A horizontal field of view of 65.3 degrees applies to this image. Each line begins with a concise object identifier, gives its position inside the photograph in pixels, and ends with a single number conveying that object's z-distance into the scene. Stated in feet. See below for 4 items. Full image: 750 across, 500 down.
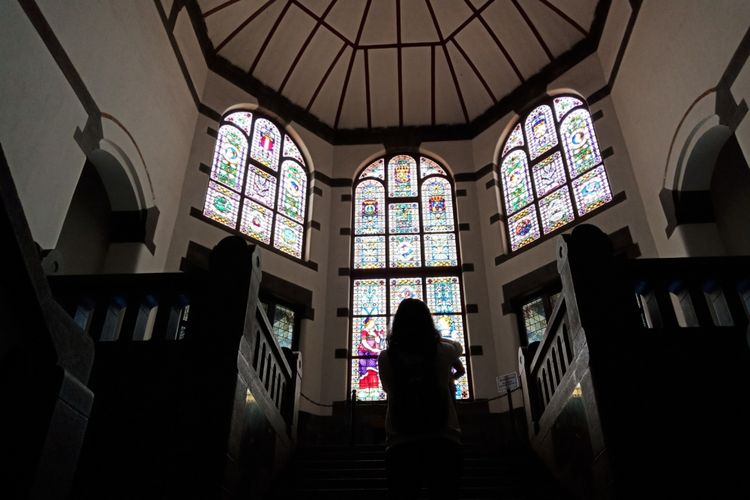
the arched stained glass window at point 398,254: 31.94
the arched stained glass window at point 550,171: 30.68
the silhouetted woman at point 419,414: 8.17
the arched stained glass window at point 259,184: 31.48
